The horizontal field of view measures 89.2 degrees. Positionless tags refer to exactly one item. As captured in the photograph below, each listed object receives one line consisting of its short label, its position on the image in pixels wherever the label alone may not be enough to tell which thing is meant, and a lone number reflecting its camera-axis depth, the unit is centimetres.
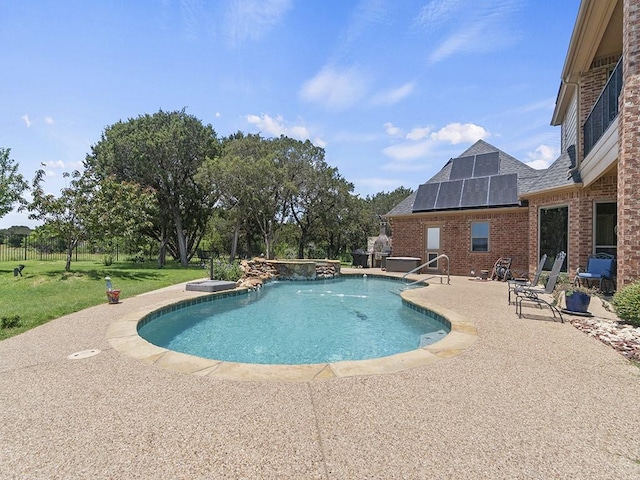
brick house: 578
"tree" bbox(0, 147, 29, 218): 1372
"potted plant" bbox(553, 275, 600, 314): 610
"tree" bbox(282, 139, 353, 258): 2052
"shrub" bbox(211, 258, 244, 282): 1254
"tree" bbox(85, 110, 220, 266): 2033
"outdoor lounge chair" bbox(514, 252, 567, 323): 656
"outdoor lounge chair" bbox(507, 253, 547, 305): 736
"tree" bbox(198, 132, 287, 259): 1780
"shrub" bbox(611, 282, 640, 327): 497
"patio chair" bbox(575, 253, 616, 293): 815
